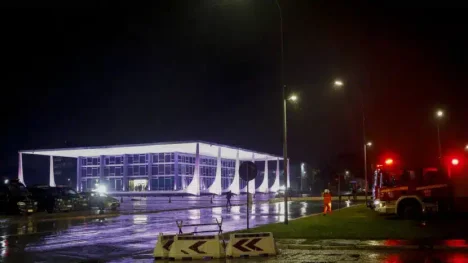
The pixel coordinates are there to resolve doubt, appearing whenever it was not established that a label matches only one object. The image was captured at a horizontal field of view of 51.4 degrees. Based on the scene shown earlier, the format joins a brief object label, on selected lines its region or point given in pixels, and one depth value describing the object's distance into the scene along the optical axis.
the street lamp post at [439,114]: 36.53
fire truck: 22.62
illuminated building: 92.62
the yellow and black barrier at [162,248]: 13.24
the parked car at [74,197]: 35.81
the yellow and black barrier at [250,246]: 13.08
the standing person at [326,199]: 27.51
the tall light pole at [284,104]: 20.70
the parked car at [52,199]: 34.59
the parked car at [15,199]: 32.19
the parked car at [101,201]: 37.48
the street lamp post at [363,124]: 35.81
